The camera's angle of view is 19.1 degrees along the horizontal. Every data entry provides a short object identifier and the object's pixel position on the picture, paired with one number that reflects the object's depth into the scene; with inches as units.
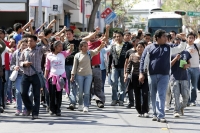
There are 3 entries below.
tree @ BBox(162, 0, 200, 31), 2655.0
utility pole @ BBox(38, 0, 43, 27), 928.9
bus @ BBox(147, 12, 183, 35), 1718.0
